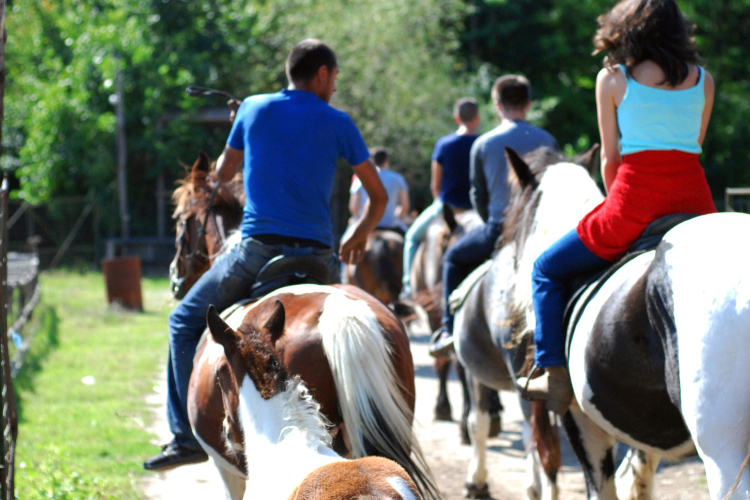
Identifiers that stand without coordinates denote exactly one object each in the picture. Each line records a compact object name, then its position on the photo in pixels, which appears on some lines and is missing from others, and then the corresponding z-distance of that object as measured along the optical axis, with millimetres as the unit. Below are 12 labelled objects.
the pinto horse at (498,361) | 8031
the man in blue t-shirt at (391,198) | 19437
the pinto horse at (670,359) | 4543
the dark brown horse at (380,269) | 18922
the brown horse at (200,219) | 8555
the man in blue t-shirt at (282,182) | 6875
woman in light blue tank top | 5801
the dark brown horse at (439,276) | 12617
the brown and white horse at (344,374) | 5398
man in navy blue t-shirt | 13375
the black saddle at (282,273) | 6852
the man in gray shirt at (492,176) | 10180
